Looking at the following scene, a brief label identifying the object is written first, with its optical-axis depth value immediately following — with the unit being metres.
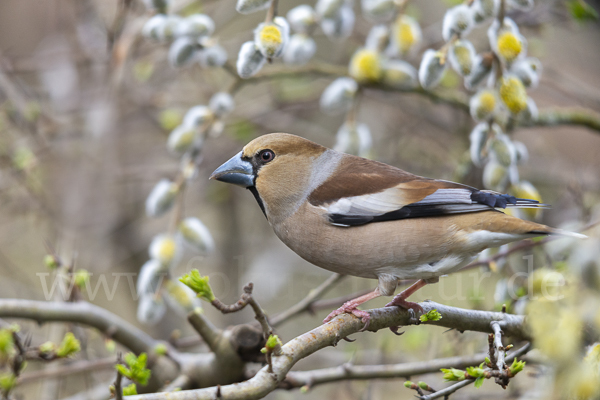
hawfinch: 5.98
